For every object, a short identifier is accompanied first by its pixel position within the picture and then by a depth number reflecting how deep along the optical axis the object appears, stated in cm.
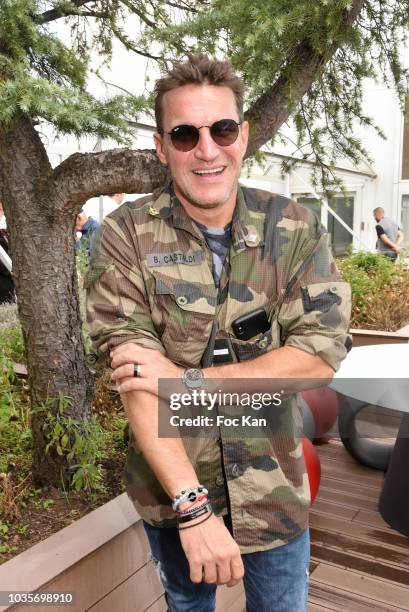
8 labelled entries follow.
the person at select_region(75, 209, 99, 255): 598
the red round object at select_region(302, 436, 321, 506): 273
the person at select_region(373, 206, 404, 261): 986
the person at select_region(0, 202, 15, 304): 537
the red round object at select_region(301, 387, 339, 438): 358
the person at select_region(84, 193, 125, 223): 701
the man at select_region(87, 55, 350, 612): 136
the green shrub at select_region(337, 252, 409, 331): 554
